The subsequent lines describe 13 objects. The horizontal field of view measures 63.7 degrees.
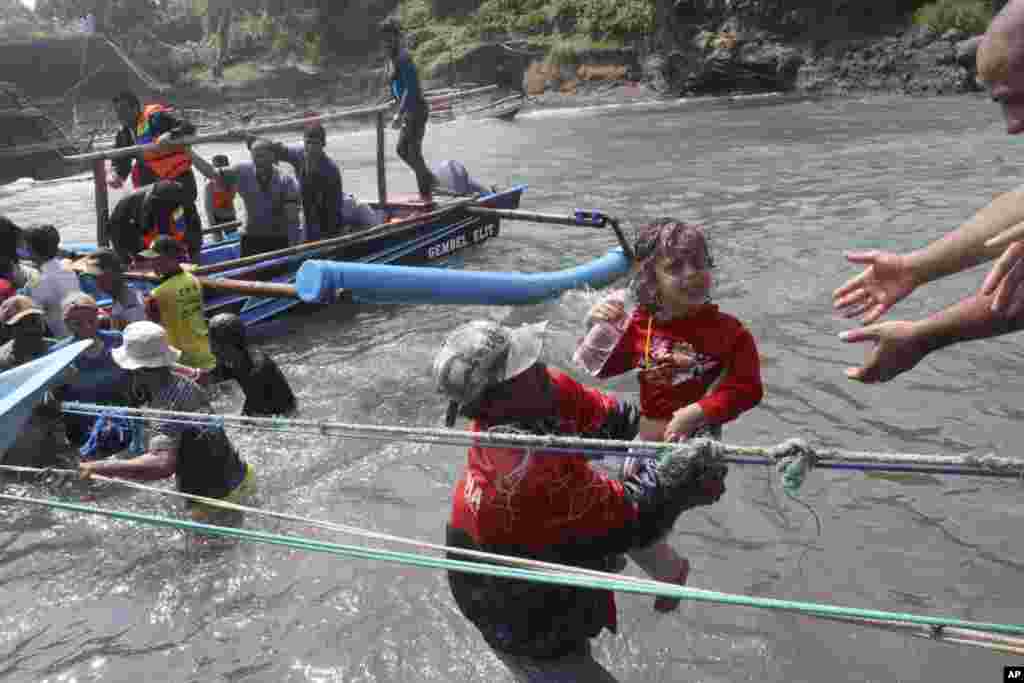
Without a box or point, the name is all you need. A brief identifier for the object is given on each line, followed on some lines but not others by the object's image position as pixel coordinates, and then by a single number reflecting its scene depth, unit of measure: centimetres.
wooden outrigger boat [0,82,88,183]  2512
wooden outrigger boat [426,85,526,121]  3269
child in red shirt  309
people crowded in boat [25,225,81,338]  669
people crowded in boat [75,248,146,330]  663
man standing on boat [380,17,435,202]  1004
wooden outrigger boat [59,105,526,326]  768
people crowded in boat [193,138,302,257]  867
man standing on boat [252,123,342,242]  899
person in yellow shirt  631
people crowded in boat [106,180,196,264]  800
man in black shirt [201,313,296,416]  554
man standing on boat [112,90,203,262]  845
